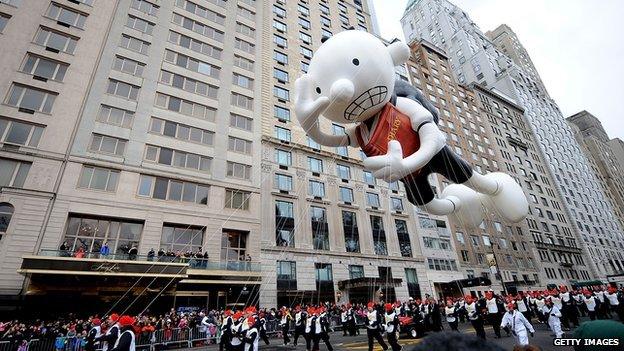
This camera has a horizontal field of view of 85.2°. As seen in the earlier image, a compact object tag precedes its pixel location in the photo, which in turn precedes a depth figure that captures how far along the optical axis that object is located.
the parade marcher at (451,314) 16.81
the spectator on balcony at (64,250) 19.39
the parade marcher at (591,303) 17.07
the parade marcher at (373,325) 12.14
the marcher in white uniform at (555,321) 12.86
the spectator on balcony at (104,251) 20.34
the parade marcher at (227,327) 11.91
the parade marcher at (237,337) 10.88
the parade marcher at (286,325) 16.84
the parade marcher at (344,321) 20.39
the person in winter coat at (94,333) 11.23
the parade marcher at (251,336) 10.64
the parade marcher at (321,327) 12.98
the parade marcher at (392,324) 11.60
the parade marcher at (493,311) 14.52
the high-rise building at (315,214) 28.70
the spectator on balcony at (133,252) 21.11
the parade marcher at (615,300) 16.03
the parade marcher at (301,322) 14.27
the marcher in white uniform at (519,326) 10.62
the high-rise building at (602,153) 93.44
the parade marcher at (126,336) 7.98
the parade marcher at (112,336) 8.65
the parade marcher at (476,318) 13.85
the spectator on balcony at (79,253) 19.64
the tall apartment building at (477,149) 43.84
